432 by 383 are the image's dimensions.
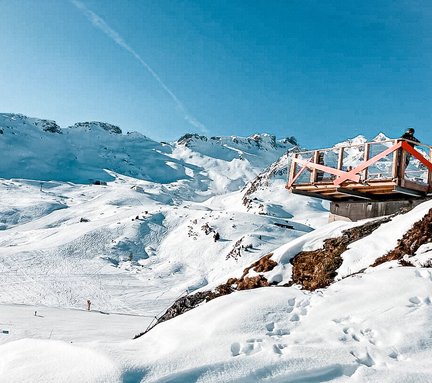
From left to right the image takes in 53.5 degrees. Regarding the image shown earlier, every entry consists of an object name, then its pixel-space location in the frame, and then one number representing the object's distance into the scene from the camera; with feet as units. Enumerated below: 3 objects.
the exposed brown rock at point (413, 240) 23.00
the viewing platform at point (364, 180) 33.22
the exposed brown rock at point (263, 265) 29.35
